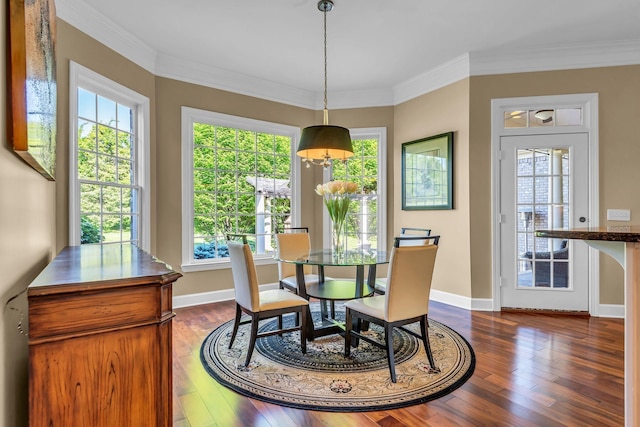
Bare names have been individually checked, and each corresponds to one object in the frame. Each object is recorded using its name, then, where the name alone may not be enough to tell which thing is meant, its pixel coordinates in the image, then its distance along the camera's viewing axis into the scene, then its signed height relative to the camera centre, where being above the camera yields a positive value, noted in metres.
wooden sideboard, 0.98 -0.41
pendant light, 2.77 +0.60
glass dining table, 2.78 -0.63
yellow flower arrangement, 3.03 +0.13
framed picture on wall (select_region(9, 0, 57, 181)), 0.99 +0.44
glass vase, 3.22 -0.25
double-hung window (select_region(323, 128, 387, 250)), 5.00 +0.39
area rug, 2.11 -1.11
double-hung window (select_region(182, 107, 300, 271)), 4.20 +0.38
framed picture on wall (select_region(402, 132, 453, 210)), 4.27 +0.51
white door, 3.79 -0.06
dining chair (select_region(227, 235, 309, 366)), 2.50 -0.66
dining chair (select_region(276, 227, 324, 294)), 3.62 -0.39
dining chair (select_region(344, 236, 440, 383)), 2.25 -0.55
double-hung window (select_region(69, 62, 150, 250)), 2.96 +0.50
